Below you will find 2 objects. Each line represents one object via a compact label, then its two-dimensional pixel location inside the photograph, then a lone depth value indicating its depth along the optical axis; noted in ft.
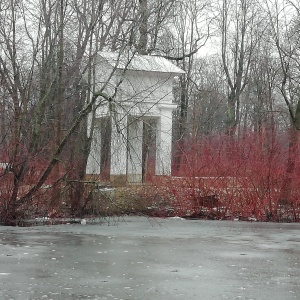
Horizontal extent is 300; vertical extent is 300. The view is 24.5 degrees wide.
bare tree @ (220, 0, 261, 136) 176.14
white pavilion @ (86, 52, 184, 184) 68.64
